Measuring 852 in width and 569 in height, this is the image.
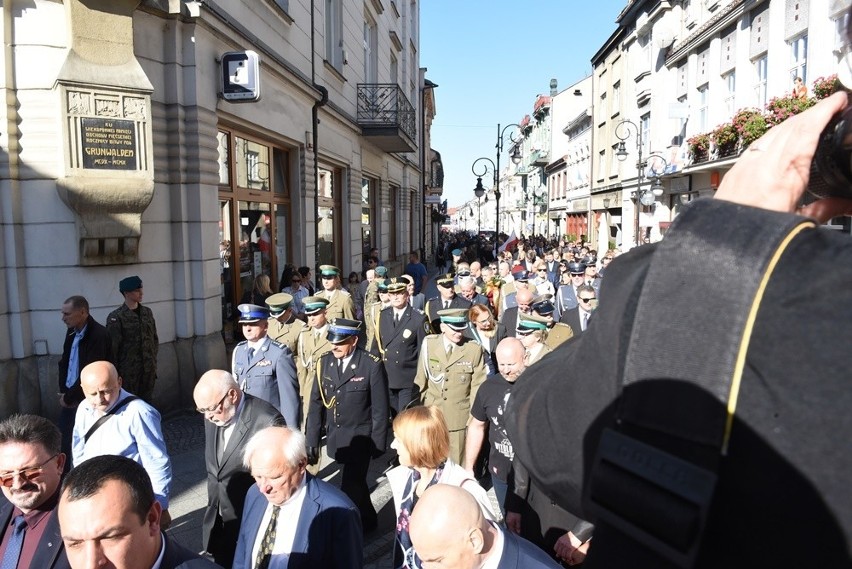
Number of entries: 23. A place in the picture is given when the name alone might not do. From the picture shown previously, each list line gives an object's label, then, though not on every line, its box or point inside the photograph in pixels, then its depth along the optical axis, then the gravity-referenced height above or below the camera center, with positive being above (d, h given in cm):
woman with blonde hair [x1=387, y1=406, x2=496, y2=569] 349 -130
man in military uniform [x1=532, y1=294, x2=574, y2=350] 621 -91
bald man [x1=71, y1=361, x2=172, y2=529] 391 -119
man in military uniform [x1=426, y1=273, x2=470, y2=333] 846 -84
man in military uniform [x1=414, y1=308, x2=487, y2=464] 560 -121
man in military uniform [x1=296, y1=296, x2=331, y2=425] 631 -106
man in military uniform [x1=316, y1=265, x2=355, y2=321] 861 -78
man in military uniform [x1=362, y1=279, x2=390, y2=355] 754 -99
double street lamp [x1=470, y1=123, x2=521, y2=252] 2175 +272
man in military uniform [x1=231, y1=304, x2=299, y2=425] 558 -115
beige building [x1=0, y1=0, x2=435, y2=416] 686 +100
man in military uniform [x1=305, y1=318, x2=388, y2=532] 541 -141
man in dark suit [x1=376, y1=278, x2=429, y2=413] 698 -115
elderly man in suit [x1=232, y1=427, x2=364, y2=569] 307 -142
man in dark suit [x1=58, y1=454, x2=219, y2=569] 223 -103
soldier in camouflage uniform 636 -101
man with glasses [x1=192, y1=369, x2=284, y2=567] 411 -139
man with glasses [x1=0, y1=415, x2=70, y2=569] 274 -118
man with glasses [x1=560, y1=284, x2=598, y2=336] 723 -84
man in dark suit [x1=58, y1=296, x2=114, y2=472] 568 -101
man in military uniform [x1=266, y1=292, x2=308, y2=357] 701 -94
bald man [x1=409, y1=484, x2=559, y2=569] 231 -112
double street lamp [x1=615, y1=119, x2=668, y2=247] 2072 +189
